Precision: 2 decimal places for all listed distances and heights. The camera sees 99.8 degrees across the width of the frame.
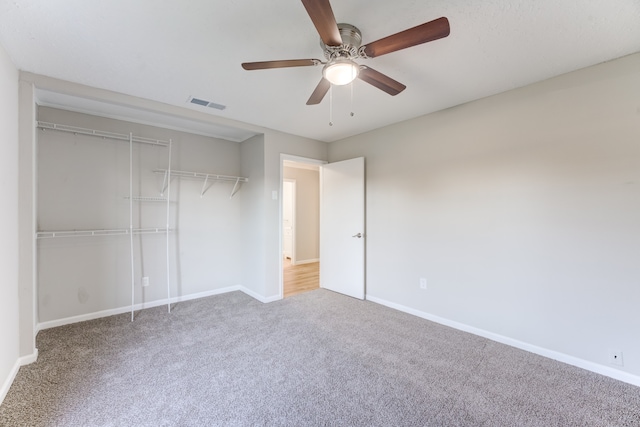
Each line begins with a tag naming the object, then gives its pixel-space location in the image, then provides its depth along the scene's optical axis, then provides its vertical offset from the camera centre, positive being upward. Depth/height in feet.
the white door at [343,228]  12.76 -0.88
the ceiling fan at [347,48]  4.22 +2.98
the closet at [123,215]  9.64 -0.18
